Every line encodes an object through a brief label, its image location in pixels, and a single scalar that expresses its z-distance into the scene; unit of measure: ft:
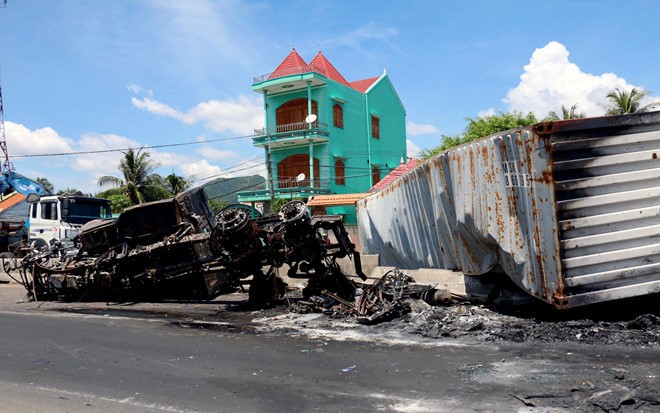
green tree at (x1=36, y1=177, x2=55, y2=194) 206.39
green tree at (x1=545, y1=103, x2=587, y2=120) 110.42
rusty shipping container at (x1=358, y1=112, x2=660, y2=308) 19.92
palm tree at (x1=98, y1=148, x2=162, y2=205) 132.57
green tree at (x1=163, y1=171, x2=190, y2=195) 142.92
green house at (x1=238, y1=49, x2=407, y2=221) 101.45
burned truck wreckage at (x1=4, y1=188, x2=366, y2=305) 30.04
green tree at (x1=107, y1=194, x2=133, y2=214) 136.88
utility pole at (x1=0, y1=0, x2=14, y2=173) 72.39
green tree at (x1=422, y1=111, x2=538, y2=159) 101.86
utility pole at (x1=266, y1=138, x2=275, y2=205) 104.68
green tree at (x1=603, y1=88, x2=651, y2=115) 106.32
